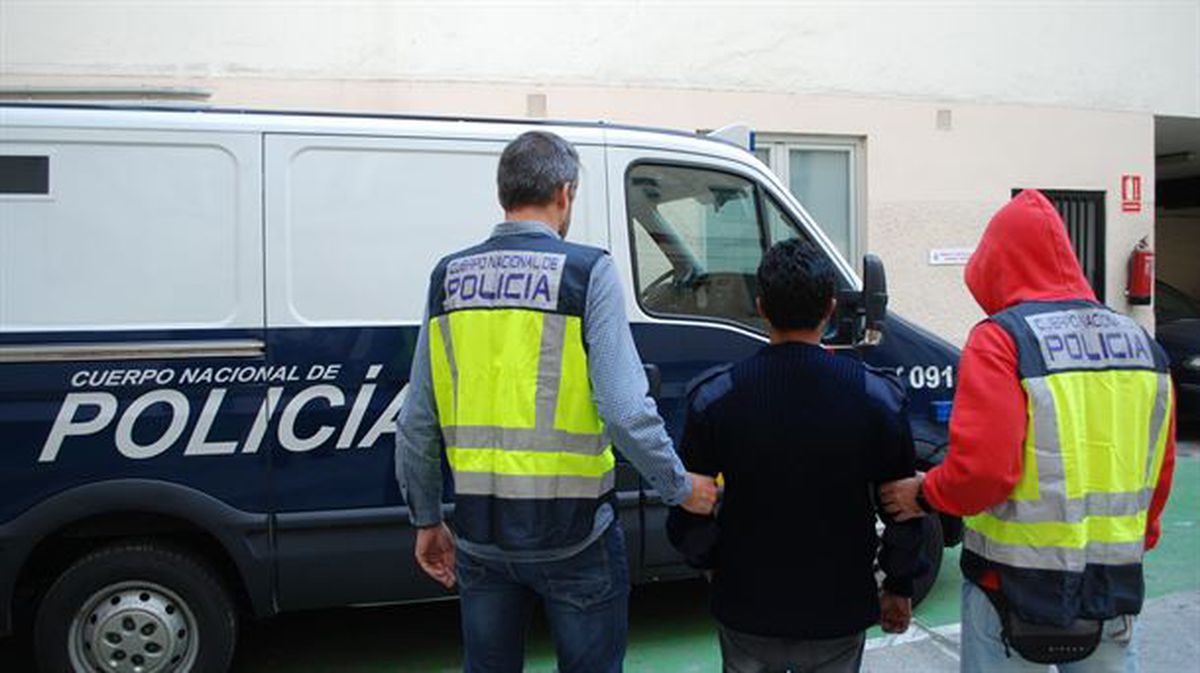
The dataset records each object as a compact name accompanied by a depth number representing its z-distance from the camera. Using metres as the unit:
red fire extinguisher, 9.89
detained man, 2.10
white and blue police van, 3.38
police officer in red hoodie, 2.13
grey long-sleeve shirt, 2.19
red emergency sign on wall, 9.95
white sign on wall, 9.15
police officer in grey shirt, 2.24
